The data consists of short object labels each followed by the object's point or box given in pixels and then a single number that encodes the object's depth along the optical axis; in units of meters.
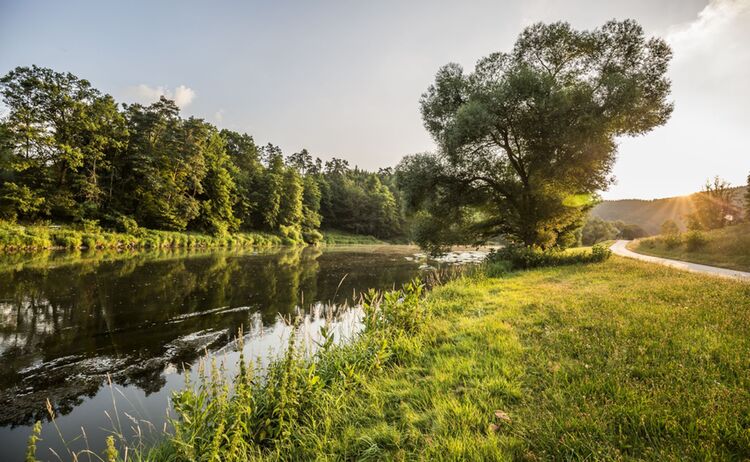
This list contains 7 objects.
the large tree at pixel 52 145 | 28.56
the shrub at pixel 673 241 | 23.59
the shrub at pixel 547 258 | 16.67
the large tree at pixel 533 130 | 15.76
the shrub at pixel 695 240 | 20.58
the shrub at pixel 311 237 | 65.56
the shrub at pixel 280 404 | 3.29
